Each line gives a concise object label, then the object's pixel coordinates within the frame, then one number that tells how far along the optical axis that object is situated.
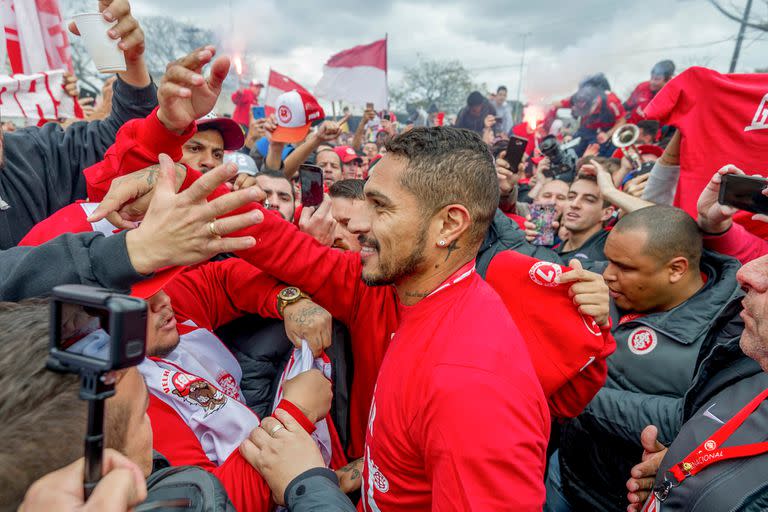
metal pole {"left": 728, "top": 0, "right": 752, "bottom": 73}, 12.68
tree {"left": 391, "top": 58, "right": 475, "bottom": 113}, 43.56
